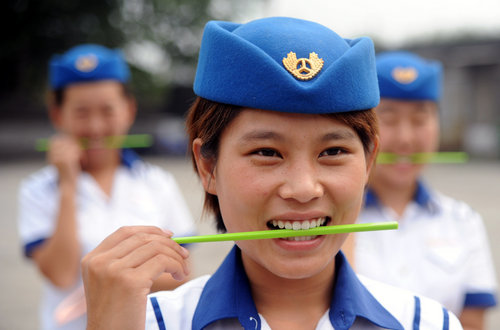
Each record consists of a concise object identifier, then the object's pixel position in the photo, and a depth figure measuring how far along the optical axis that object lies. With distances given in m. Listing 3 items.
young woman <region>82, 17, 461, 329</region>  1.39
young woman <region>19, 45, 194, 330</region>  2.94
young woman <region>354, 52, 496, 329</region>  2.58
